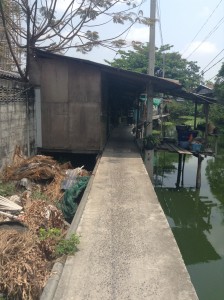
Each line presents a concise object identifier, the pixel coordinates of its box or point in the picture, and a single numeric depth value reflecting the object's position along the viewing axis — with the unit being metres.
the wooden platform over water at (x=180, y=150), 10.43
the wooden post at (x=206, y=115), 10.92
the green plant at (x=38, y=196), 5.99
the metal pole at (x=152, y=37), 10.99
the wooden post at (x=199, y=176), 10.96
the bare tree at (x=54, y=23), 9.12
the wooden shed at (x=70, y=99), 9.24
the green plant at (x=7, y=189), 5.96
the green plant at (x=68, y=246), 3.50
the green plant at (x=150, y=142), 10.76
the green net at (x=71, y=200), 5.87
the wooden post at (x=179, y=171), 12.25
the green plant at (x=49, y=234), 3.75
